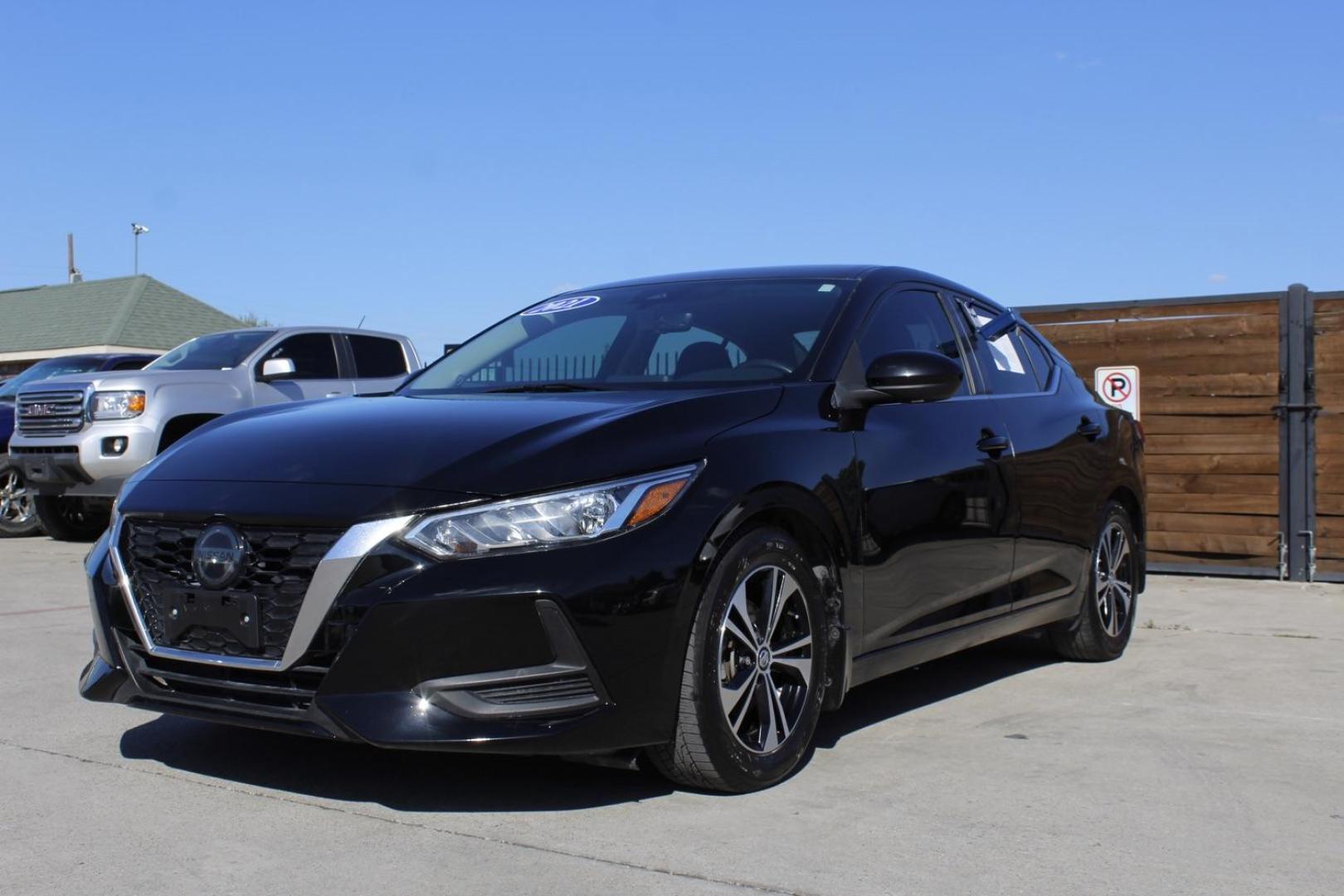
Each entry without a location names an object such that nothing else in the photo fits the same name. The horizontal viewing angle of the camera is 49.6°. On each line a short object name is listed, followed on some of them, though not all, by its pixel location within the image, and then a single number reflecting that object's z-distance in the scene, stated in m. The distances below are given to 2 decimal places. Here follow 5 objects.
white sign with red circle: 11.02
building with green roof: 41.09
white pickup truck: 11.78
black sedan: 3.69
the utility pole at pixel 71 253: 69.43
